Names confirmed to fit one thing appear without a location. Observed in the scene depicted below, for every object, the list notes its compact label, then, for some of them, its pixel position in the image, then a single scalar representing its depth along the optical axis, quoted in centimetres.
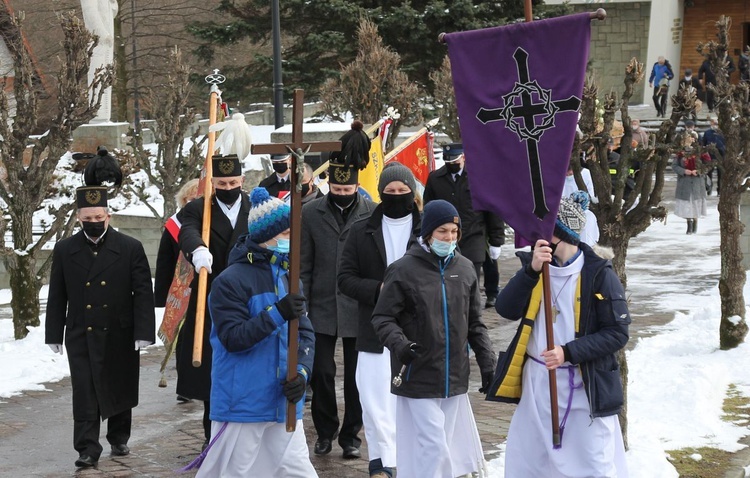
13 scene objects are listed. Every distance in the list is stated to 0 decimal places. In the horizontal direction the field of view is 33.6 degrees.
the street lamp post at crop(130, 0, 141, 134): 3588
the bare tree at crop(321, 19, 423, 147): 1991
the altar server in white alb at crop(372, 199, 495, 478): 649
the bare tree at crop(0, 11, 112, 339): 1280
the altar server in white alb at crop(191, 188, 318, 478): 597
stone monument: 2527
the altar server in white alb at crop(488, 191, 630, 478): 591
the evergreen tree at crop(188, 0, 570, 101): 2702
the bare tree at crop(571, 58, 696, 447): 749
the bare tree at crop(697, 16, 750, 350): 1132
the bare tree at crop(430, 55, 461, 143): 2236
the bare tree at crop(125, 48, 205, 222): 1730
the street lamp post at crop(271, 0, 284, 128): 1869
